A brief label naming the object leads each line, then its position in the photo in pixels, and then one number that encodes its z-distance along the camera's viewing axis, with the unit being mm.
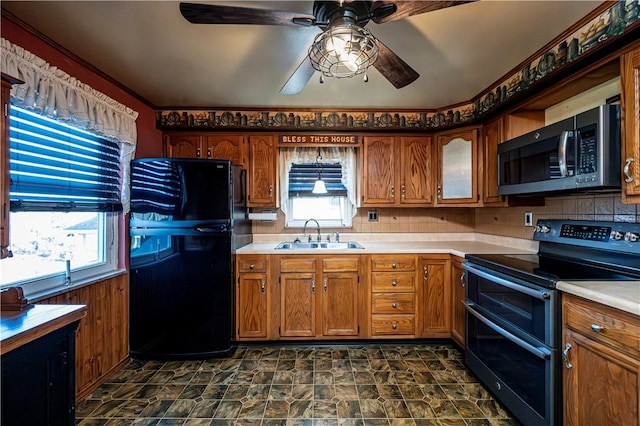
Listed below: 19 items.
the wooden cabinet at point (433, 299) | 2539
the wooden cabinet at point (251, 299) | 2518
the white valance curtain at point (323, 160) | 3004
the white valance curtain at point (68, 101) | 1436
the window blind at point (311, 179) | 3104
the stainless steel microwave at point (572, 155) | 1380
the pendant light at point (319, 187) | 2951
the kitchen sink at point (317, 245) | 2868
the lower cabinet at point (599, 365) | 1045
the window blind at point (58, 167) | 1496
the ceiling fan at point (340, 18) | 1152
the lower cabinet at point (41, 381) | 1007
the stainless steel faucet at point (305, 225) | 3089
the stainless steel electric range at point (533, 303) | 1379
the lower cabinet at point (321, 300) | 2531
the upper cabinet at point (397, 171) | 2887
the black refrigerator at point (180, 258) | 2254
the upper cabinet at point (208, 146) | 2814
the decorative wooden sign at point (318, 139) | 2863
